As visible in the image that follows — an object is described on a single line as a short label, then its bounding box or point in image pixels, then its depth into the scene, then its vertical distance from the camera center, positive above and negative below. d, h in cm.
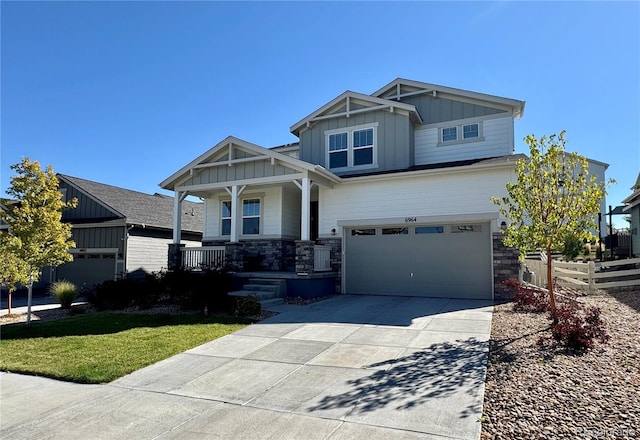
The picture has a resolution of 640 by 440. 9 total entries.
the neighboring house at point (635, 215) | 1969 +135
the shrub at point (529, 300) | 892 -144
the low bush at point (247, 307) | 959 -171
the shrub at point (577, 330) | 573 -143
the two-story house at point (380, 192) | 1195 +168
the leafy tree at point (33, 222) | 928 +38
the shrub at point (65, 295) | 1226 -183
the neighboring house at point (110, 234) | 1723 +20
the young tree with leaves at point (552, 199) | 690 +75
